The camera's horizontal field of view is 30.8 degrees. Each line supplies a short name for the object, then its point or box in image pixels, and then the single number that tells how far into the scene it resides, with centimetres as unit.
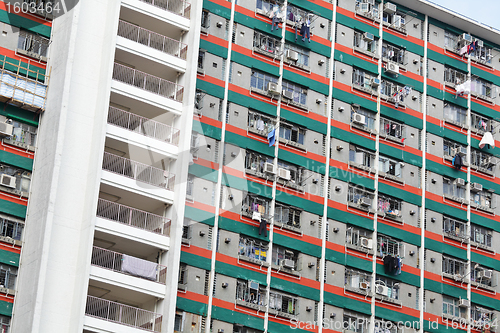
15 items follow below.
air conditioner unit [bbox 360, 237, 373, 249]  6238
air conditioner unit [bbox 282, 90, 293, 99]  6306
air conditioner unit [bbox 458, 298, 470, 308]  6450
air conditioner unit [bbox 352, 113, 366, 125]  6512
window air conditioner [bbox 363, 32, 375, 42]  6806
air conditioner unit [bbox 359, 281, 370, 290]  6141
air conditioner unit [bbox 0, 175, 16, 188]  5269
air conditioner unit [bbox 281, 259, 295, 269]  5897
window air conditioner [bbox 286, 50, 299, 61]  6444
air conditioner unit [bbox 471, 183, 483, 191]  6844
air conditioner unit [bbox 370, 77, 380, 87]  6725
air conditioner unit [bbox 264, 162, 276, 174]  6053
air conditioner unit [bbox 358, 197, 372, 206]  6331
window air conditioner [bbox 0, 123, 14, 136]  5331
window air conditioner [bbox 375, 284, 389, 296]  6178
